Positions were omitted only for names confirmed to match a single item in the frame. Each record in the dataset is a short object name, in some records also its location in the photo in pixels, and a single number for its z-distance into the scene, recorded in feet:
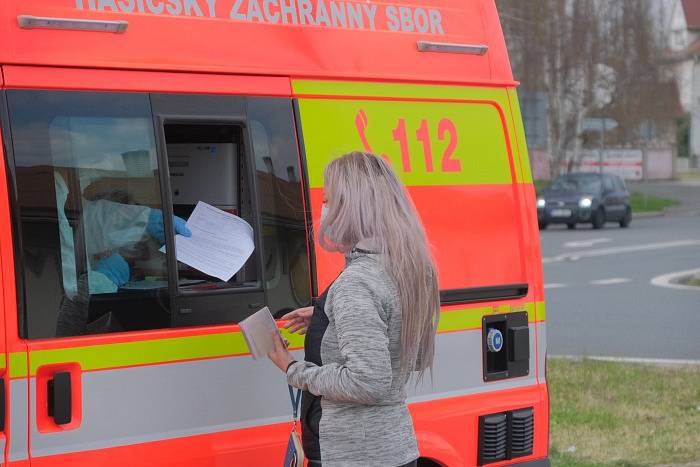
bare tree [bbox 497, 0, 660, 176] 128.88
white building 273.75
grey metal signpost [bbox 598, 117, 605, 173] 126.73
